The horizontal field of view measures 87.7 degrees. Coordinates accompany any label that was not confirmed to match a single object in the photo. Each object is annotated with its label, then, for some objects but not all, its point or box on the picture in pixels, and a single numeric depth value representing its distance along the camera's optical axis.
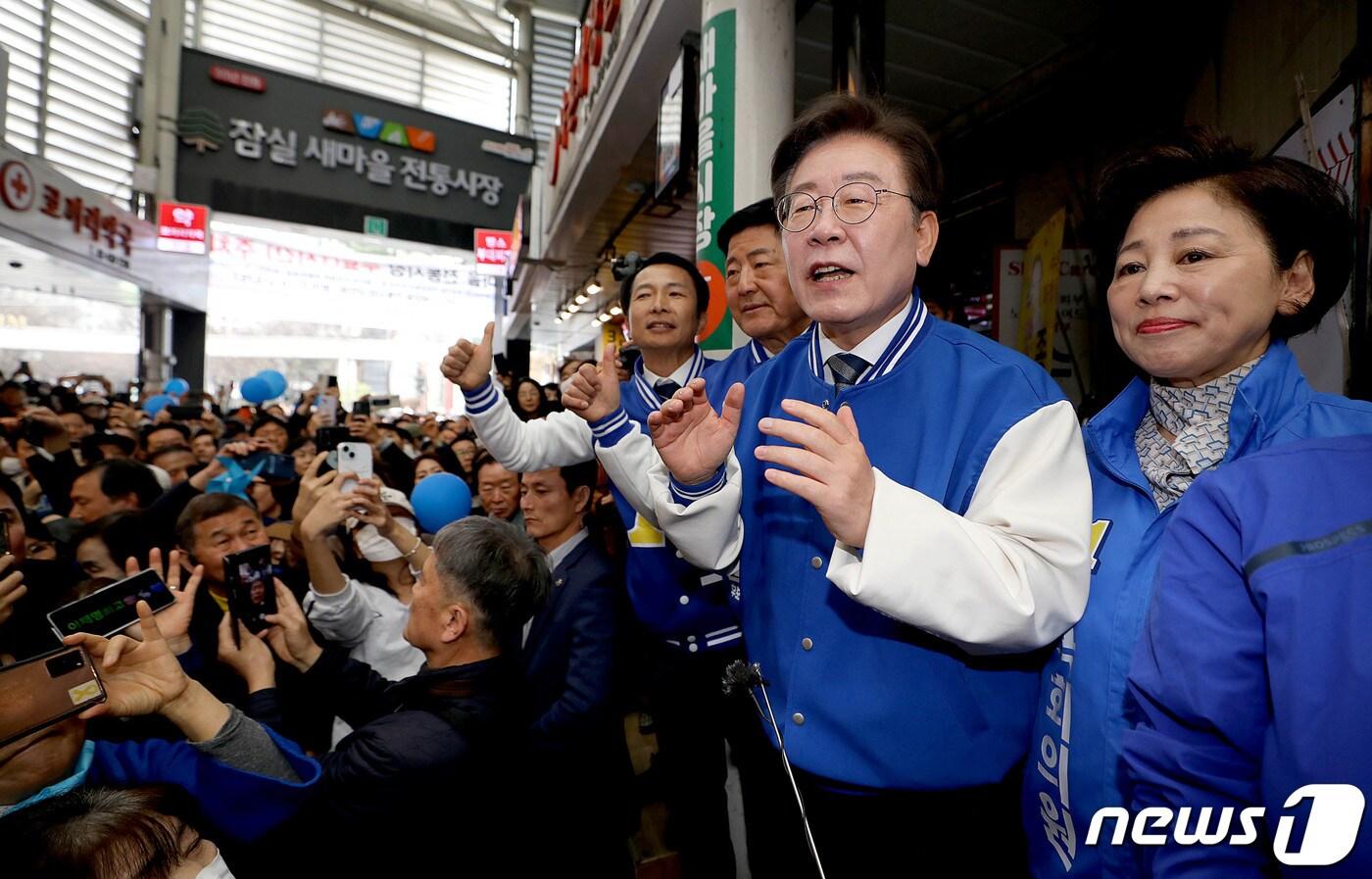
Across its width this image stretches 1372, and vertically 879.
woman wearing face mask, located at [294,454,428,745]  2.35
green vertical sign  3.24
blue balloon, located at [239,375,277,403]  8.56
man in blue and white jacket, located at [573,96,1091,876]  0.98
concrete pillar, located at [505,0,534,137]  17.52
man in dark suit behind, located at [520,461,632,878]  2.13
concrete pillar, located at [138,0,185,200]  12.00
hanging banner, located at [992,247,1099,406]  4.28
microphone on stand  1.26
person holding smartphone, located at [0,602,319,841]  1.39
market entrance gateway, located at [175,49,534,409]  12.84
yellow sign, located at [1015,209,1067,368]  3.86
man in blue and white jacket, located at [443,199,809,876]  2.09
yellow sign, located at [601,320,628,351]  13.99
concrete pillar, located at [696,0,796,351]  3.30
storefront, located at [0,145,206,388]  7.75
